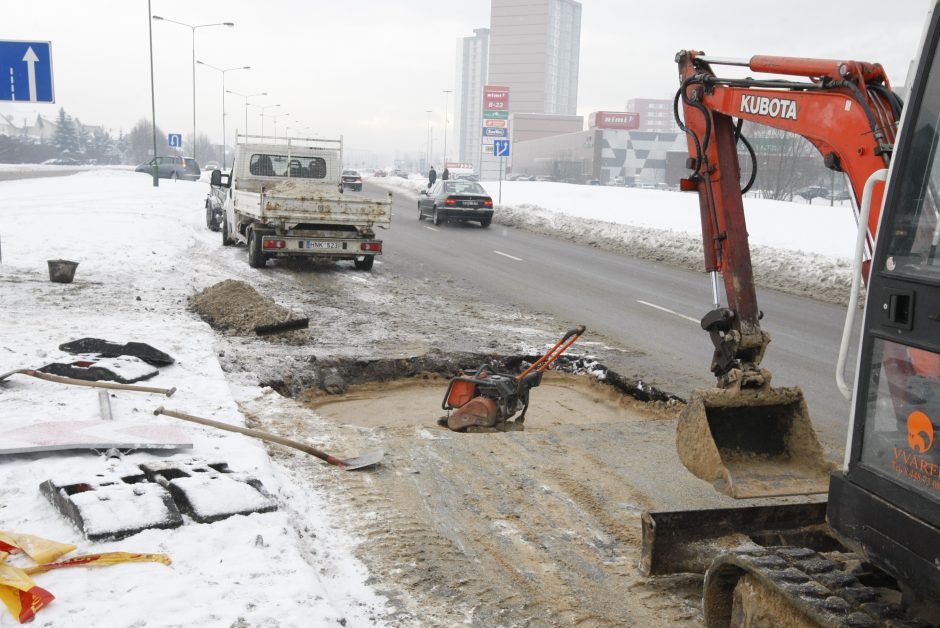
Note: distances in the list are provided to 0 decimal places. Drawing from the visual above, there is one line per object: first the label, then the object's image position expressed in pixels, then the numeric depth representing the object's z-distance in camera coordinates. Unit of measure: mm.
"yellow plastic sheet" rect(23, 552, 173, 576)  3760
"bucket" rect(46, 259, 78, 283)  12391
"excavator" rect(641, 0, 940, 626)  2611
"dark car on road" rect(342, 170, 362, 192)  58869
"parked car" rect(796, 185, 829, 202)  45312
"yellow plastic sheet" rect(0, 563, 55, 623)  3365
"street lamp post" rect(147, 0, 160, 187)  40906
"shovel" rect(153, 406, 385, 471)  5793
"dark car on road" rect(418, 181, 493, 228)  29672
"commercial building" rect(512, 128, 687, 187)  104625
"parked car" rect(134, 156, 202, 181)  58000
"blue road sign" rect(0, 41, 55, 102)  12336
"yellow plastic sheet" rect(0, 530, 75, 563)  3820
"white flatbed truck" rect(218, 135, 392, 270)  15758
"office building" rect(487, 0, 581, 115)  196750
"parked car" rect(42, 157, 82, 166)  89031
